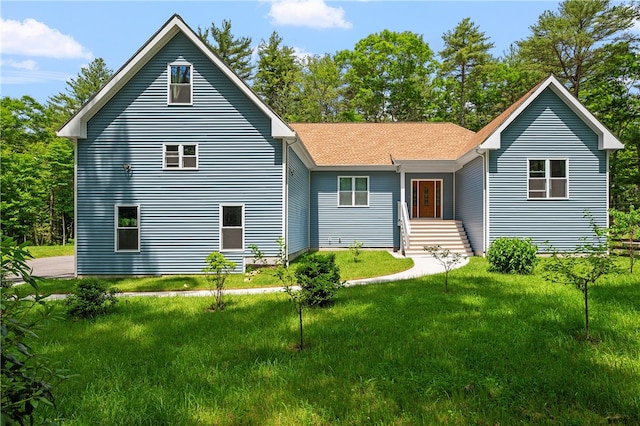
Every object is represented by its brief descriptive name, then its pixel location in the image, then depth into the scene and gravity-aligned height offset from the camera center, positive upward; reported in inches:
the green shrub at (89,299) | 269.3 -63.4
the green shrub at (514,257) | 385.4 -48.6
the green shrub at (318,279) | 264.1 -48.9
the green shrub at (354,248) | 575.8 -64.0
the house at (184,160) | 485.1 +70.7
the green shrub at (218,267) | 291.0 -44.8
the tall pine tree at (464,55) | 1430.9 +606.5
